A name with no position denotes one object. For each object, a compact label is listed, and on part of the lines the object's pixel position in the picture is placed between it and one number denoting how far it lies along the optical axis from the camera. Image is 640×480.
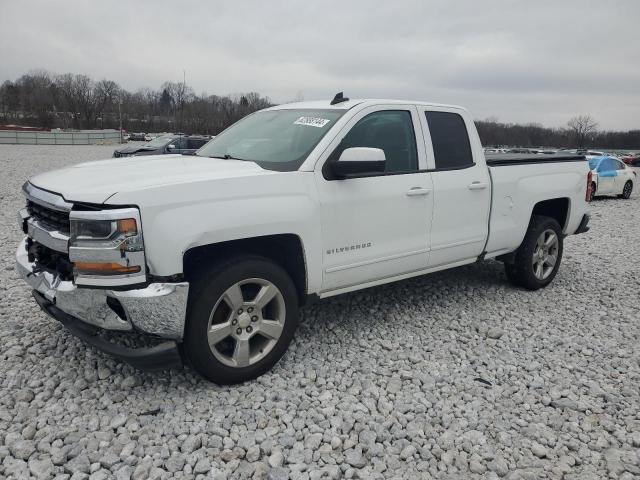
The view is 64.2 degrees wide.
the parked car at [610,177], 15.81
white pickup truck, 2.89
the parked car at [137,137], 65.56
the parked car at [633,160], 43.30
